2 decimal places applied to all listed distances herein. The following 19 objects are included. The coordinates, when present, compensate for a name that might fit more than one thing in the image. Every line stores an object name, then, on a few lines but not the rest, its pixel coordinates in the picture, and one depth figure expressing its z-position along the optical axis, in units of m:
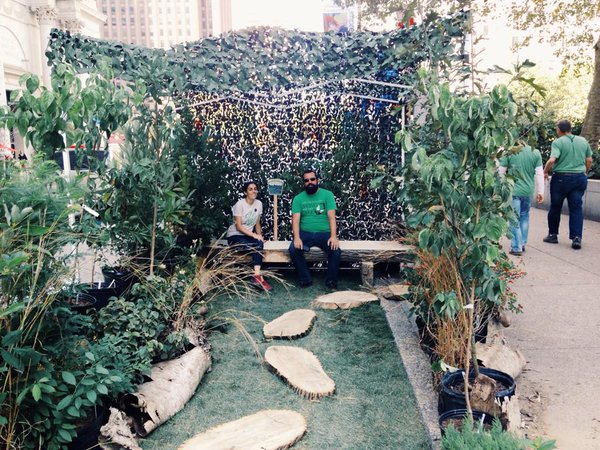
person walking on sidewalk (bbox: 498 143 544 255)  7.86
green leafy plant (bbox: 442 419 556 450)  2.57
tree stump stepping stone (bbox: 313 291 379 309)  5.96
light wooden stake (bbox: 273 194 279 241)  7.36
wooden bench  6.77
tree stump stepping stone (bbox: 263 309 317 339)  5.07
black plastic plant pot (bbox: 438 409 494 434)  3.14
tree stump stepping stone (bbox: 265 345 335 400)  3.97
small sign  7.21
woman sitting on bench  6.65
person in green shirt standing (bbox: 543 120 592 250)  8.37
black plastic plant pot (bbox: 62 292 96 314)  4.18
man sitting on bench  6.75
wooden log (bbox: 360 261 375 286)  6.74
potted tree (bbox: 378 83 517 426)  3.01
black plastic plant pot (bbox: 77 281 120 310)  4.71
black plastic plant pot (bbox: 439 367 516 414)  3.31
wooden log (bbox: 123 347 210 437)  3.47
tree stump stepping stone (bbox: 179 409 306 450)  3.27
